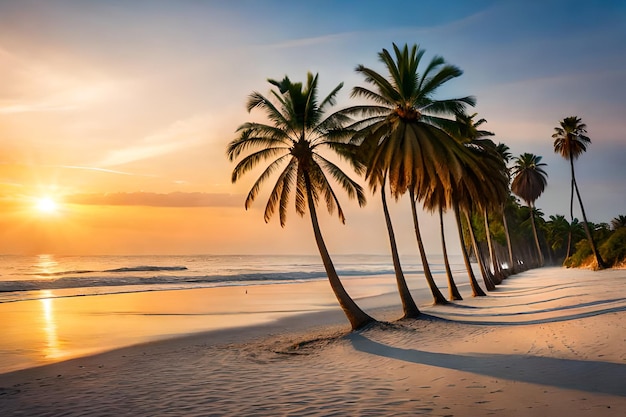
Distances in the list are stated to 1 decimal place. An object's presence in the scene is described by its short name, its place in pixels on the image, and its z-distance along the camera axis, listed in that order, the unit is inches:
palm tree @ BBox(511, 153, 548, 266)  2930.6
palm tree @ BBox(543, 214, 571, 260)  3462.1
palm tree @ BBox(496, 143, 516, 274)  2110.0
